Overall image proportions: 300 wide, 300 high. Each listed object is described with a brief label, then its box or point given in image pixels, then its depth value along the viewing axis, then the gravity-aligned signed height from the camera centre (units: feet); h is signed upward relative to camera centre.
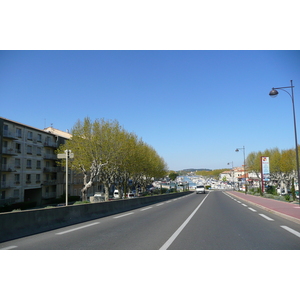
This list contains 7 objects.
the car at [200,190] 225.15 -10.43
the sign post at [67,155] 48.26 +4.19
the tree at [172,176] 603.84 +2.63
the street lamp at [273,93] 61.71 +18.08
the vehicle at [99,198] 153.86 -10.83
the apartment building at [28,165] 137.90 +8.11
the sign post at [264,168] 134.72 +3.77
